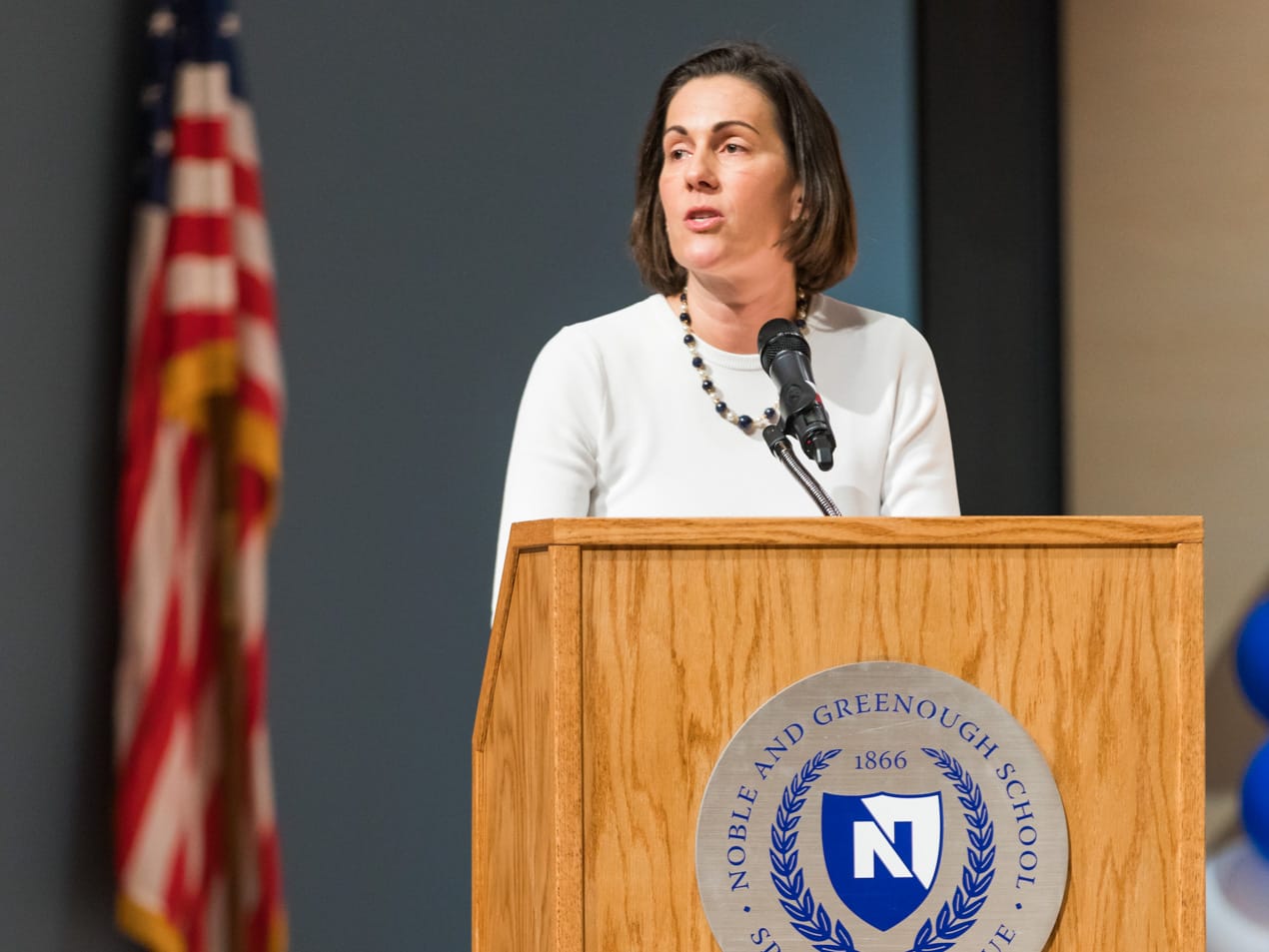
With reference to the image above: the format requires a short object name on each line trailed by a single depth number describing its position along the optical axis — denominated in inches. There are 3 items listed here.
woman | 279.4
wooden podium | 255.8
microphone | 265.4
